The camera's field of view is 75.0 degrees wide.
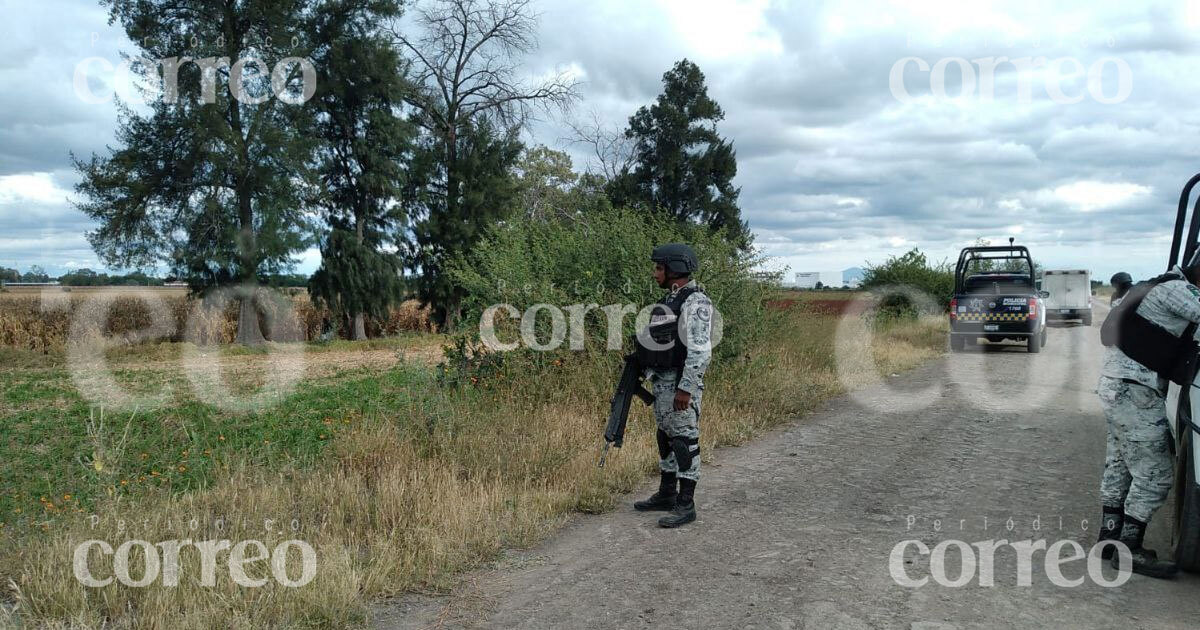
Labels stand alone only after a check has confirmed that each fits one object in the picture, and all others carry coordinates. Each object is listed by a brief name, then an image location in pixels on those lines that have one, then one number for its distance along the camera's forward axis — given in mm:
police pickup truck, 18312
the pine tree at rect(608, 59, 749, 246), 36031
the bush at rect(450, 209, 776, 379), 9391
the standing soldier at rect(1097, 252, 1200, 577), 4422
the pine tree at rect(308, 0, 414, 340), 27734
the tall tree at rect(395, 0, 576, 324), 30734
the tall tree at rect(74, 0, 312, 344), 22484
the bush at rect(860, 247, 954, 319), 32781
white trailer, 31641
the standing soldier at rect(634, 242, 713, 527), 5543
